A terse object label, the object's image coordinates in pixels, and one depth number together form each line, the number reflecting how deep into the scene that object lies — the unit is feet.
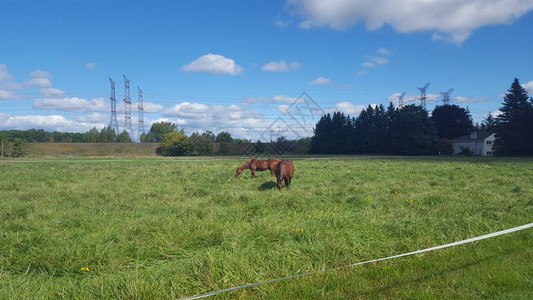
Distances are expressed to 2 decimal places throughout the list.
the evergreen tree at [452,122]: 302.04
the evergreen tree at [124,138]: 337.07
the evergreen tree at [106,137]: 335.67
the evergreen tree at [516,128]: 202.90
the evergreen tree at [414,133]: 252.62
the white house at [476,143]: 268.00
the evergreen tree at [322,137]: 303.07
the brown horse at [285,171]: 50.45
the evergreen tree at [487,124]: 361.04
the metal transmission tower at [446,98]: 402.31
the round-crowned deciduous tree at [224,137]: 334.17
